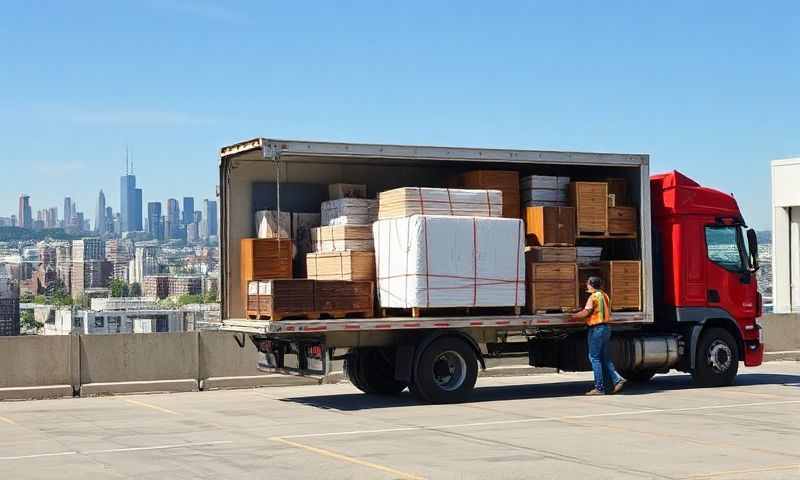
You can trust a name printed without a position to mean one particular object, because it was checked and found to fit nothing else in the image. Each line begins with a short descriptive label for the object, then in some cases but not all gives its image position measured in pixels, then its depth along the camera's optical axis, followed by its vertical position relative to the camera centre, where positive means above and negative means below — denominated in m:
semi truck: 16.39 -0.29
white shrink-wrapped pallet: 16.17 +0.28
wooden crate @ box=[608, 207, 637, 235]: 18.20 +0.87
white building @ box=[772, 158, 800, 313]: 31.89 +1.10
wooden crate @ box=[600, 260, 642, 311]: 18.09 -0.05
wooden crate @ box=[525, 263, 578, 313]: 17.28 -0.09
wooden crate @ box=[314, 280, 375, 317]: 16.03 -0.17
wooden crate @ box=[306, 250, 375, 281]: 16.47 +0.25
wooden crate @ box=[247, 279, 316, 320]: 15.74 -0.17
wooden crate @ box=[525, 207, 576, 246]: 17.42 +0.78
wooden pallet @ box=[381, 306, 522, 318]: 16.61 -0.40
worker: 17.38 -0.74
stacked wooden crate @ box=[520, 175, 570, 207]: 17.77 +1.32
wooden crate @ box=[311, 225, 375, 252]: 16.61 +0.63
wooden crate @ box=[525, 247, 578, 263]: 17.36 +0.38
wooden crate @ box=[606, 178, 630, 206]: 18.42 +1.36
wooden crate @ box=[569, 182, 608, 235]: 17.91 +1.09
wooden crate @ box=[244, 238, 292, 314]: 16.58 +0.37
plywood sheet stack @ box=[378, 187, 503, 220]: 16.33 +1.09
